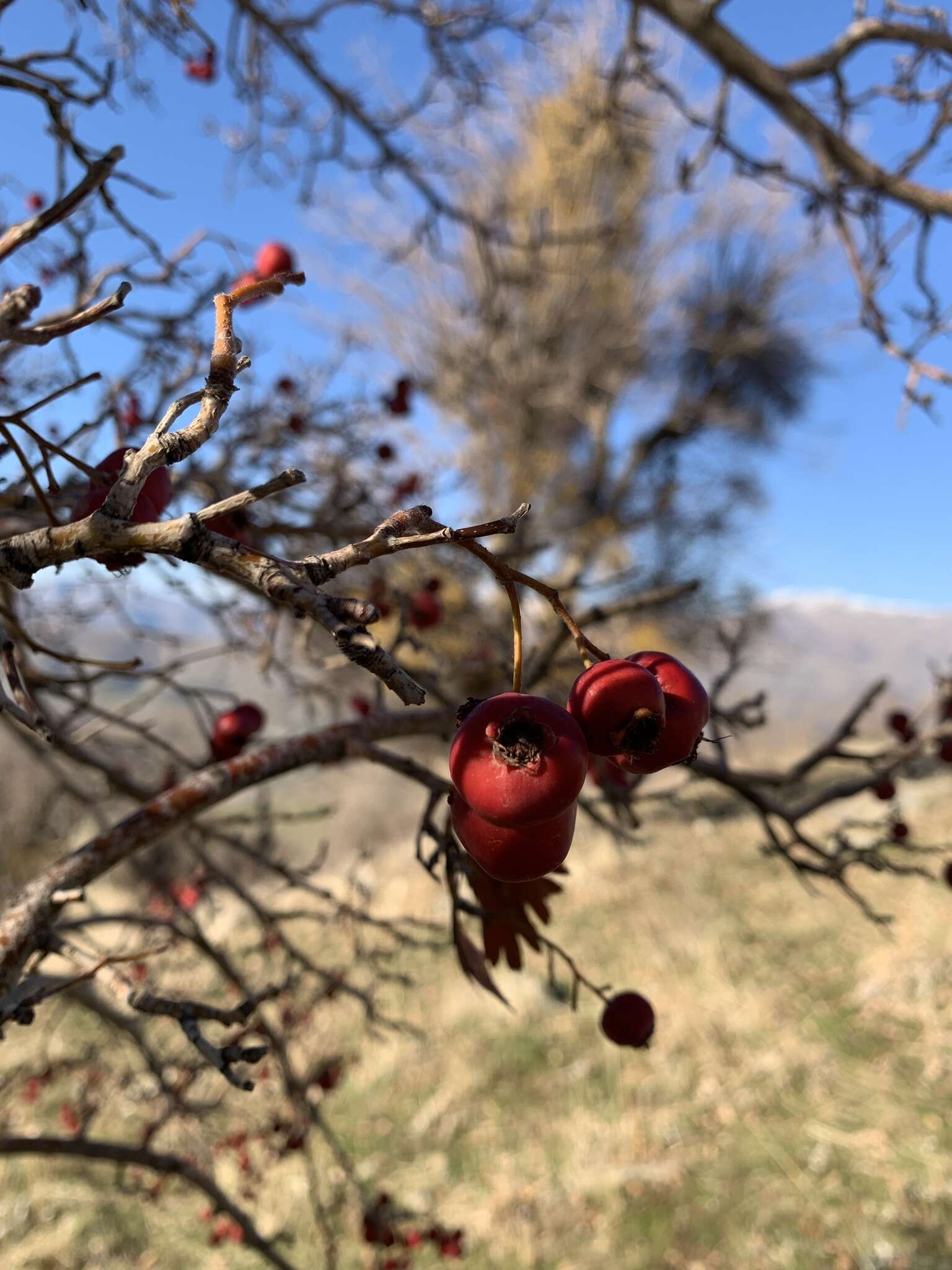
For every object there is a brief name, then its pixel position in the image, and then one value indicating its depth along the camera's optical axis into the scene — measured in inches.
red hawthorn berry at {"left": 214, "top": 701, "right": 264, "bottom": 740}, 8.5
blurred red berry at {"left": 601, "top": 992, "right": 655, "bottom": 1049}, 6.3
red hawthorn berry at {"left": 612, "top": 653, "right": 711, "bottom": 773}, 3.6
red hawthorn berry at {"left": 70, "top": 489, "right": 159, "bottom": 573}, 3.8
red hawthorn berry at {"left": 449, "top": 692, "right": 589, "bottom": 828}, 3.3
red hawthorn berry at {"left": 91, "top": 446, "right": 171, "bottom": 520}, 4.2
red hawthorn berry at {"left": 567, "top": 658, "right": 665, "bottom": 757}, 3.5
